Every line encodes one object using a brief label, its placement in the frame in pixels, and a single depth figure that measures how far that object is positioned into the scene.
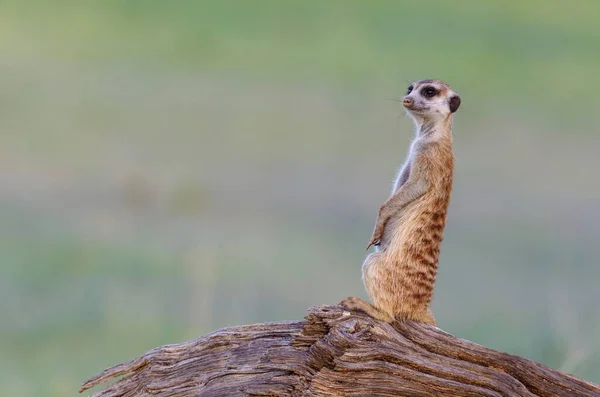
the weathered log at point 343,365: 9.66
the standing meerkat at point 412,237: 9.90
